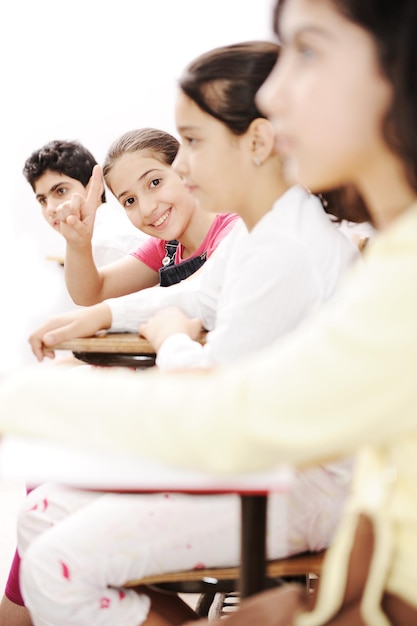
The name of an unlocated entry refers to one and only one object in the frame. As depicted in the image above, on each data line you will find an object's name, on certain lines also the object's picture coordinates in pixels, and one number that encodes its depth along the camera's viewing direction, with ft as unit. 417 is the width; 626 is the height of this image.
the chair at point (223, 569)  5.44
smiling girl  9.54
